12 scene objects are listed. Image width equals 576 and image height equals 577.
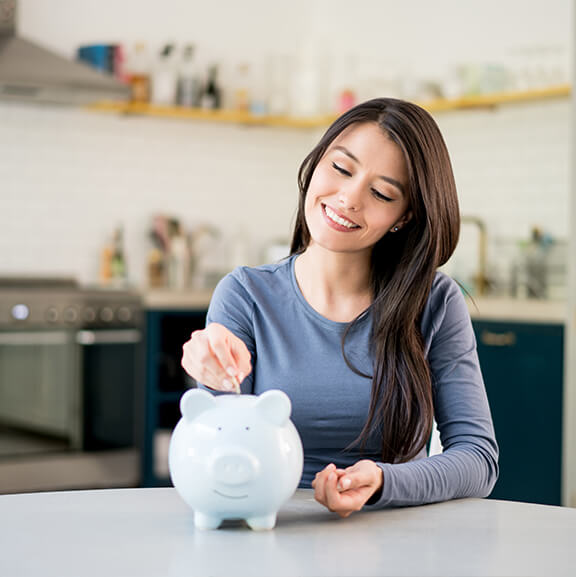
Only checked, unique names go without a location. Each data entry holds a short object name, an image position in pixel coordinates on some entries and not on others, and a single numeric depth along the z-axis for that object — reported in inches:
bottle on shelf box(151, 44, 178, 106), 195.3
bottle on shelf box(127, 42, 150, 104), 192.9
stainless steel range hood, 165.5
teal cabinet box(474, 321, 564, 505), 147.1
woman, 62.9
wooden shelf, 168.9
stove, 158.6
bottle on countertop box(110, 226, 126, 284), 190.5
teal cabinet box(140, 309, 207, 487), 174.1
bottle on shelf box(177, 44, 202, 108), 198.1
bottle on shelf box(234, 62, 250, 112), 205.9
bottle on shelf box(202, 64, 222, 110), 200.5
